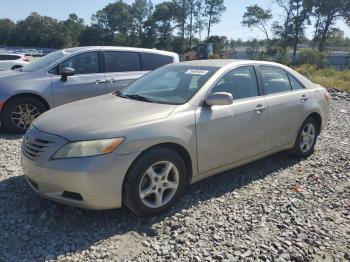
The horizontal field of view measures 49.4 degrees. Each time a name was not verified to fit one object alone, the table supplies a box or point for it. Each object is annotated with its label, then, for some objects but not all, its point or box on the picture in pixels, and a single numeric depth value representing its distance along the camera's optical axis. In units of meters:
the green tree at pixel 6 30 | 83.64
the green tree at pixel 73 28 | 84.18
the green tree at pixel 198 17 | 87.31
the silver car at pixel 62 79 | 6.61
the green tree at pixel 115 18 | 94.69
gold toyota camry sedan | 3.33
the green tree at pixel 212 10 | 86.12
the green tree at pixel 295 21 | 62.10
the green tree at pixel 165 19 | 86.94
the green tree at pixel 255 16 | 67.56
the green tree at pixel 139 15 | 90.97
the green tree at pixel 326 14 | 59.94
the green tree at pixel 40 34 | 80.25
